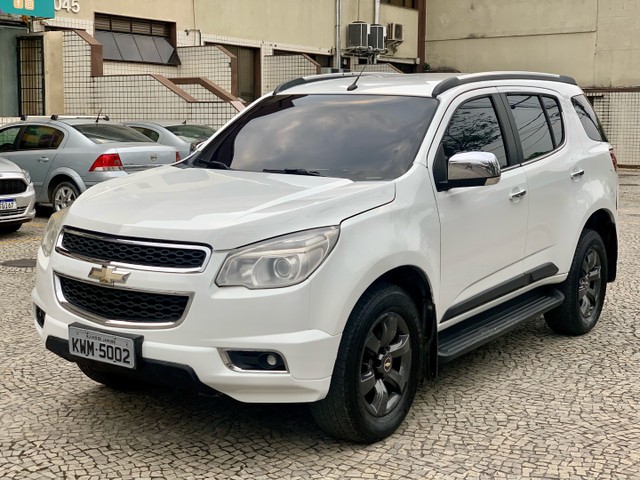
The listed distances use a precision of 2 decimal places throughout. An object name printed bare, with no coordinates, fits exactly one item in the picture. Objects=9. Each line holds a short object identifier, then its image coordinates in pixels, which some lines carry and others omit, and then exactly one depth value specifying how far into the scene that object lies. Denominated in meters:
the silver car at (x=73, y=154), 12.53
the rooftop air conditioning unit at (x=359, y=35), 28.50
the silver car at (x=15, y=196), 11.08
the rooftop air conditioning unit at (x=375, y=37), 28.81
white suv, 3.81
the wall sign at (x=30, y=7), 19.36
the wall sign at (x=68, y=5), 21.06
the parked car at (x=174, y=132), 15.09
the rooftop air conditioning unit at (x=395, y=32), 30.92
